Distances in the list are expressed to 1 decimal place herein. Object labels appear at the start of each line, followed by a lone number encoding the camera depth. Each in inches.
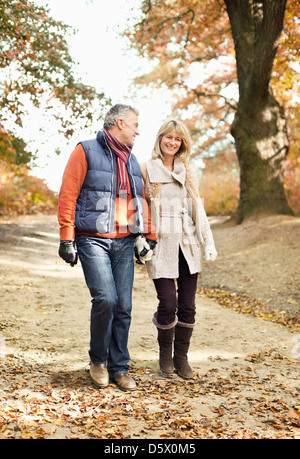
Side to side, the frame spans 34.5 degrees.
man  143.3
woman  157.9
